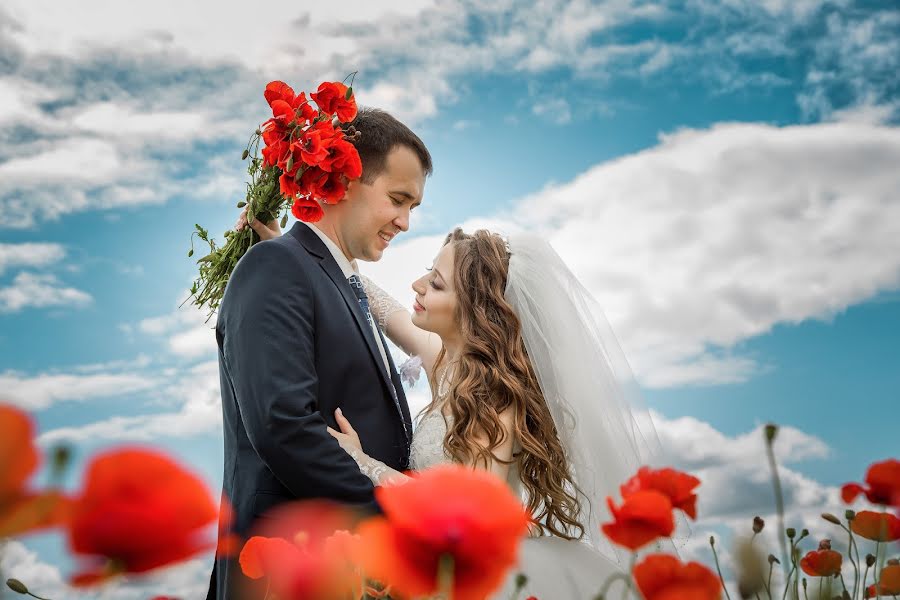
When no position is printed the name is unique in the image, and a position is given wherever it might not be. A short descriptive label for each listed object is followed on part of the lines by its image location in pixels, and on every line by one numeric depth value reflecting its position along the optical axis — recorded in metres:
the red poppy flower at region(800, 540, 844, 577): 1.91
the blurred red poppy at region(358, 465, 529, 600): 0.81
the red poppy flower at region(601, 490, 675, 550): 1.17
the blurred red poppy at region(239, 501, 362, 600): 1.42
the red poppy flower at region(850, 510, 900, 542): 1.76
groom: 3.16
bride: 3.56
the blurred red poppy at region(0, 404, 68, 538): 0.60
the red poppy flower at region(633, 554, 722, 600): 1.09
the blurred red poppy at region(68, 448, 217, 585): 0.70
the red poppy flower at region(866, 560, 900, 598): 1.74
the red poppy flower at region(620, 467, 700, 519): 1.31
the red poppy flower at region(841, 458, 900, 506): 1.70
